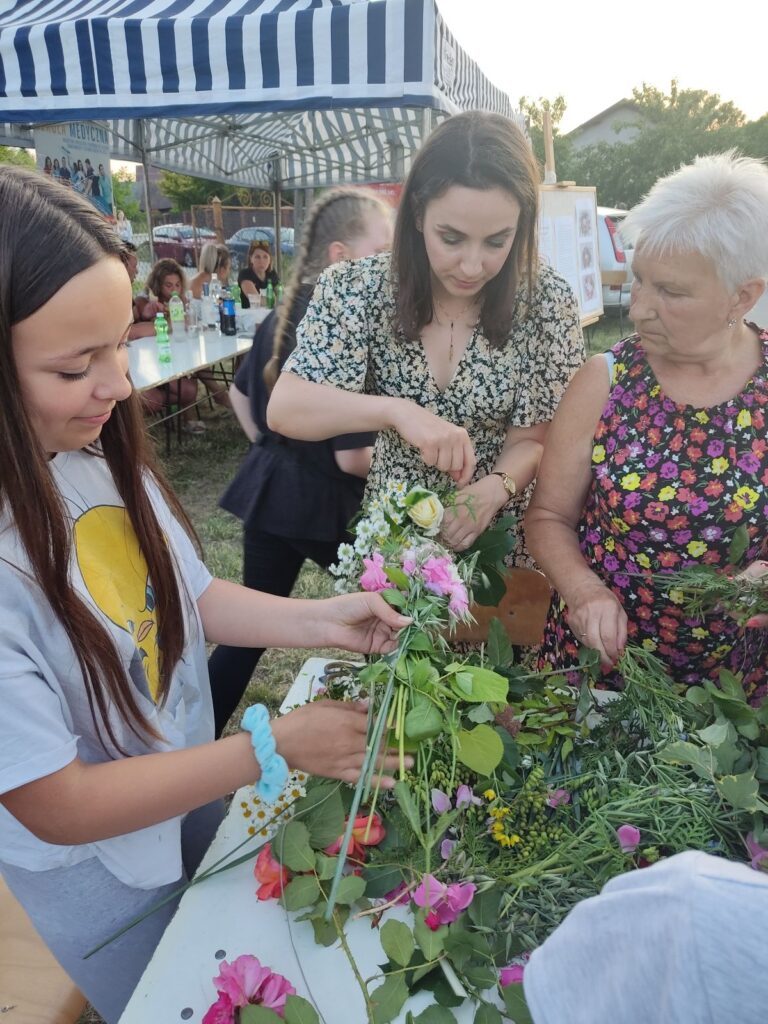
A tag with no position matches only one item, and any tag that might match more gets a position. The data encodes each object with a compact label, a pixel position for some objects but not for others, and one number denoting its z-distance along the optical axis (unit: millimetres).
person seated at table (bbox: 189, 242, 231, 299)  8516
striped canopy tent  4082
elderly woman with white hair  1406
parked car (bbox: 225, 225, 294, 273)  17439
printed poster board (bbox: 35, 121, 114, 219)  6629
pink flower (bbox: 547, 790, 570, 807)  1060
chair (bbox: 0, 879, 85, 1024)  1289
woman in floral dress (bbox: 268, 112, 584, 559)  1545
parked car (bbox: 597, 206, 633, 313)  10748
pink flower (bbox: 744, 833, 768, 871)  901
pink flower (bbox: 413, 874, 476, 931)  903
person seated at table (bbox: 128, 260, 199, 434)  6465
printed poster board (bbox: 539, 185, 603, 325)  4070
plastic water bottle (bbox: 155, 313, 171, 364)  5414
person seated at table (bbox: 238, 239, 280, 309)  8977
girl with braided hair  2223
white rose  1265
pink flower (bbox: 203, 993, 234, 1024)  804
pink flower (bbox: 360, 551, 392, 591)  1133
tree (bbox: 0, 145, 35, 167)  14283
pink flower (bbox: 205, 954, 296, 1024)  831
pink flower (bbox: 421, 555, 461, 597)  1124
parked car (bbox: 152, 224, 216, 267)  17188
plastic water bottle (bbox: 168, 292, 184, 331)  6672
